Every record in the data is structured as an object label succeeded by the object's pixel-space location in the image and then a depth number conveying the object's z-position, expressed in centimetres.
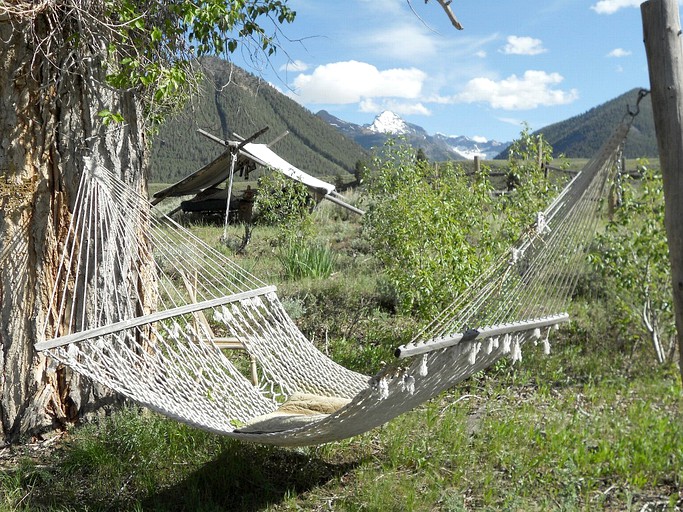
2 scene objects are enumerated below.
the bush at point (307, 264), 563
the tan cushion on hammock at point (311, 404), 254
